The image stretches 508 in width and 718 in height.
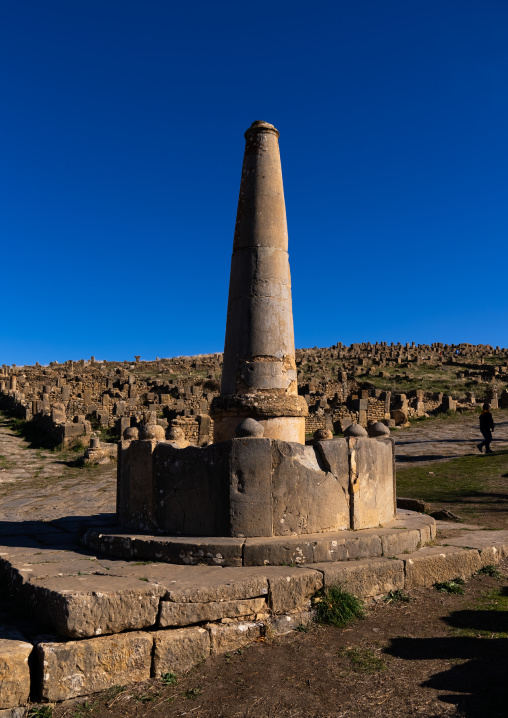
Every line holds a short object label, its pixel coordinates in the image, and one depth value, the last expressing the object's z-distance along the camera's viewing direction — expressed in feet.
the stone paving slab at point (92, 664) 11.52
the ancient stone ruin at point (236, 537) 12.48
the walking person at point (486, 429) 50.57
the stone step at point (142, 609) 11.69
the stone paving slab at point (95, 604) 12.16
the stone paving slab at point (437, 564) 17.40
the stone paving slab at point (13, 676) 11.08
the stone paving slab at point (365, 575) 15.57
